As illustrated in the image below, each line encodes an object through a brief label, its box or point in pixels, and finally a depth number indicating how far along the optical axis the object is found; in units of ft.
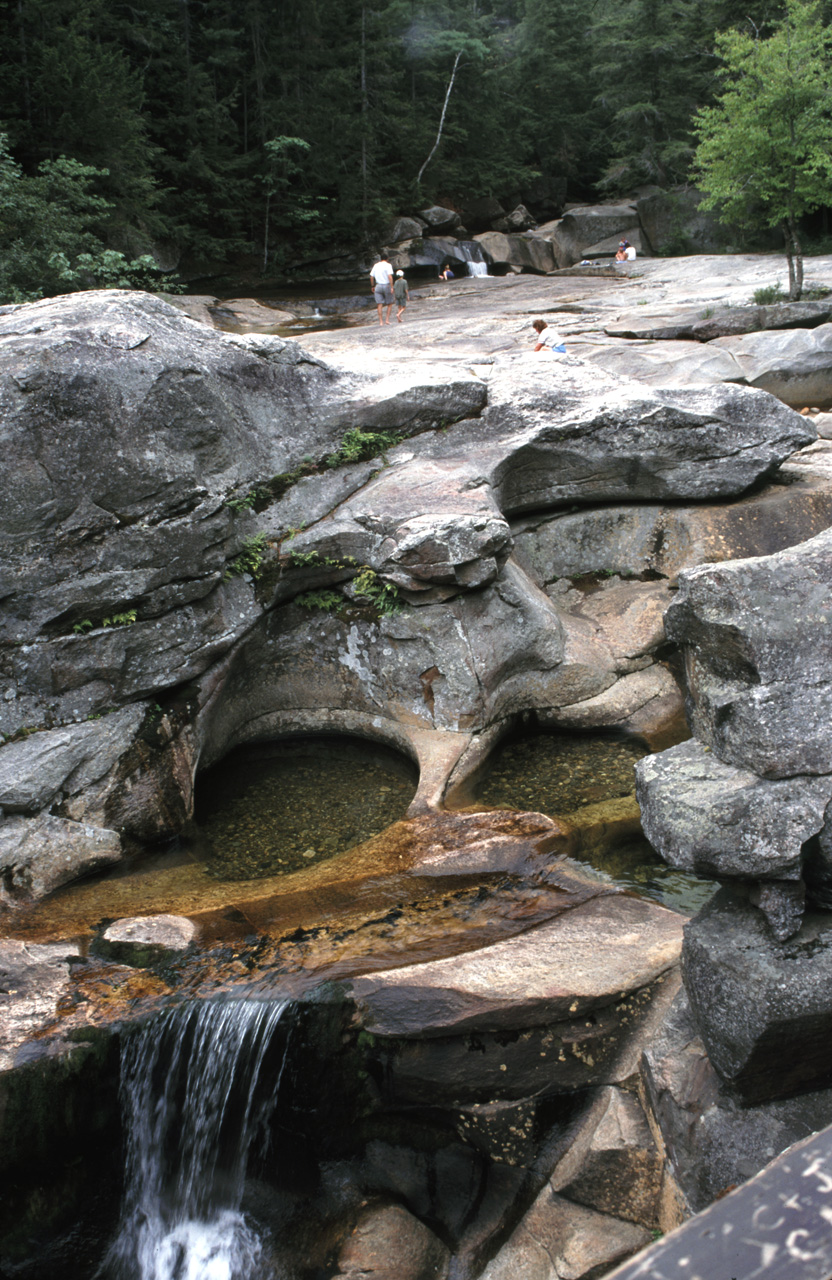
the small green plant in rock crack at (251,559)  28.81
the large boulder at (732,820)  13.11
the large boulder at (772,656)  13.46
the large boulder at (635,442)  32.58
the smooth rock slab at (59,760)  23.63
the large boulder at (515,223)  126.62
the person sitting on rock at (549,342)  42.68
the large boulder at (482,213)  124.88
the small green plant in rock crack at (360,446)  31.83
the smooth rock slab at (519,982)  16.47
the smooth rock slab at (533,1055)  16.70
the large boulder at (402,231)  107.14
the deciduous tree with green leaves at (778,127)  58.23
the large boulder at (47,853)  22.53
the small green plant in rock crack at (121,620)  25.88
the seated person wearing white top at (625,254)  94.38
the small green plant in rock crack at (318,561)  29.27
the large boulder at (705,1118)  13.99
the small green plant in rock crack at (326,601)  30.30
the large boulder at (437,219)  114.83
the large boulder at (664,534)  32.24
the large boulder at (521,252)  108.78
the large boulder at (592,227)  106.52
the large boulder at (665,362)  41.75
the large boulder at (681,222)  103.71
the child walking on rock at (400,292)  60.22
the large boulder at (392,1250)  16.21
